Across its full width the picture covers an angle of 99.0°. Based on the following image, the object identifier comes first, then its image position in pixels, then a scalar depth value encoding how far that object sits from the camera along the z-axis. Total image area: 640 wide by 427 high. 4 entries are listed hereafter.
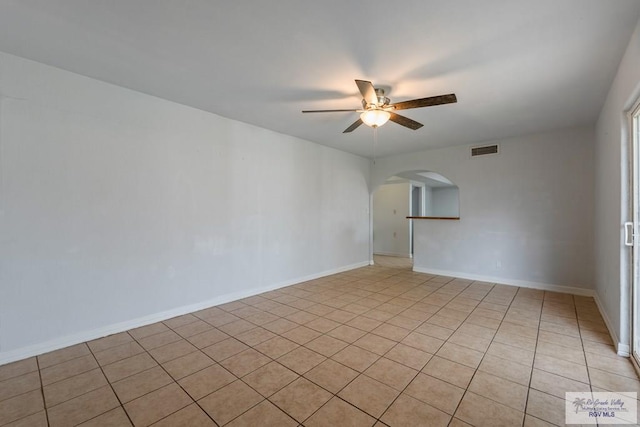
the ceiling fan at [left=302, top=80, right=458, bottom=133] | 2.36
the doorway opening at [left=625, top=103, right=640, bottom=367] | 2.22
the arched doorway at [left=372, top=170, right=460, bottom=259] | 7.66
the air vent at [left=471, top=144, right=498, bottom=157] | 4.74
